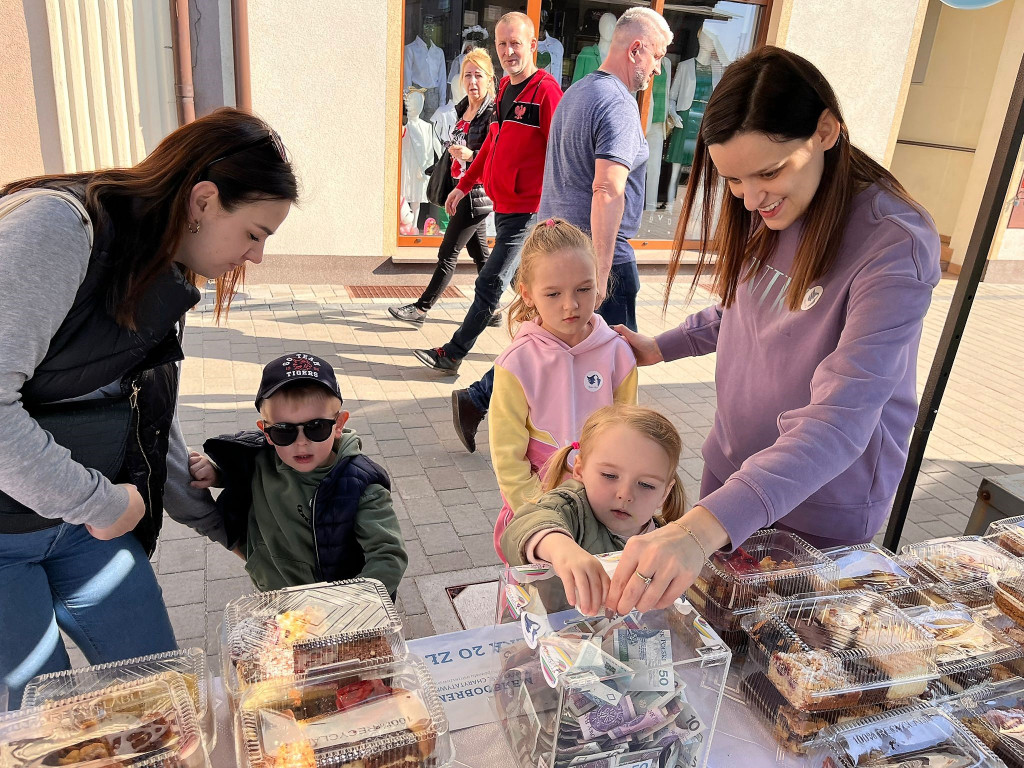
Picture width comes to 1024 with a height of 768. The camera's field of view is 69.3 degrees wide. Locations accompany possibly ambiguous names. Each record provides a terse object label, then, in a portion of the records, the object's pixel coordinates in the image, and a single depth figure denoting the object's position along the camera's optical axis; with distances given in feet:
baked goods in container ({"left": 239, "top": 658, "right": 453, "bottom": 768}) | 3.49
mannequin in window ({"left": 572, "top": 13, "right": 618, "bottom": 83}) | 24.48
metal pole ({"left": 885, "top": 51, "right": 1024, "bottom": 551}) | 8.48
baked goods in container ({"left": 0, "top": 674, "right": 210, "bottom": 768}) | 3.33
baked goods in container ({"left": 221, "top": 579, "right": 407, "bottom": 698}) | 3.96
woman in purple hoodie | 4.35
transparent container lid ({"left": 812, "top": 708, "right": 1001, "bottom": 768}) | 4.08
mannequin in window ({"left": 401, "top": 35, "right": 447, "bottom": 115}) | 22.20
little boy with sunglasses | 6.28
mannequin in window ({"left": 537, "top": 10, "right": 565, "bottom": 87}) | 23.81
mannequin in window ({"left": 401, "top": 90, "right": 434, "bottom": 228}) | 23.03
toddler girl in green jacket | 5.07
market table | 4.18
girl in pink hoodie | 7.48
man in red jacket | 14.94
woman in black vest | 4.38
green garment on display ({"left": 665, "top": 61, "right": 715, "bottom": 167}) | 26.66
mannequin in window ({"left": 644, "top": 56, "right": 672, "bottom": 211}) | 26.02
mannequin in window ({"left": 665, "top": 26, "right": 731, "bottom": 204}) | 26.27
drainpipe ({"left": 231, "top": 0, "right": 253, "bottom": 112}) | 18.99
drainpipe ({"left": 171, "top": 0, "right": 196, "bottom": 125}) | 18.66
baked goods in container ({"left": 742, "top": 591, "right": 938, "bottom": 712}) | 4.25
